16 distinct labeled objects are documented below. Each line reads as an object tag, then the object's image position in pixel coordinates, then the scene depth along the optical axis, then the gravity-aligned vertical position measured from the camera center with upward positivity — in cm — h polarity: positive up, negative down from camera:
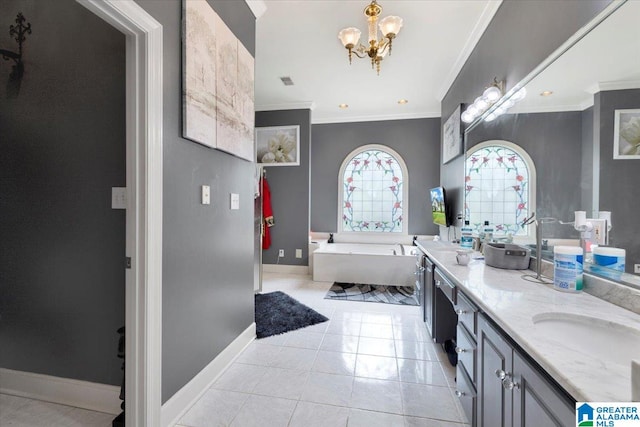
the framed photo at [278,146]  460 +109
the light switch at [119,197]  141 +5
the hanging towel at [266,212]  432 -6
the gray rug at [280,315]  262 -116
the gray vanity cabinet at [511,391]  70 -57
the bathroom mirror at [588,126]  108 +44
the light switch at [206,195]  169 +8
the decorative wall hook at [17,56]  159 +89
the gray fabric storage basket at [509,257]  167 -30
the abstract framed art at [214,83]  148 +81
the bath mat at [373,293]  343 -116
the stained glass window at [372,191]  493 +33
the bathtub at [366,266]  392 -87
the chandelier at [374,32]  207 +142
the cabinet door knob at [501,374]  95 -60
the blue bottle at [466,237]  262 -27
